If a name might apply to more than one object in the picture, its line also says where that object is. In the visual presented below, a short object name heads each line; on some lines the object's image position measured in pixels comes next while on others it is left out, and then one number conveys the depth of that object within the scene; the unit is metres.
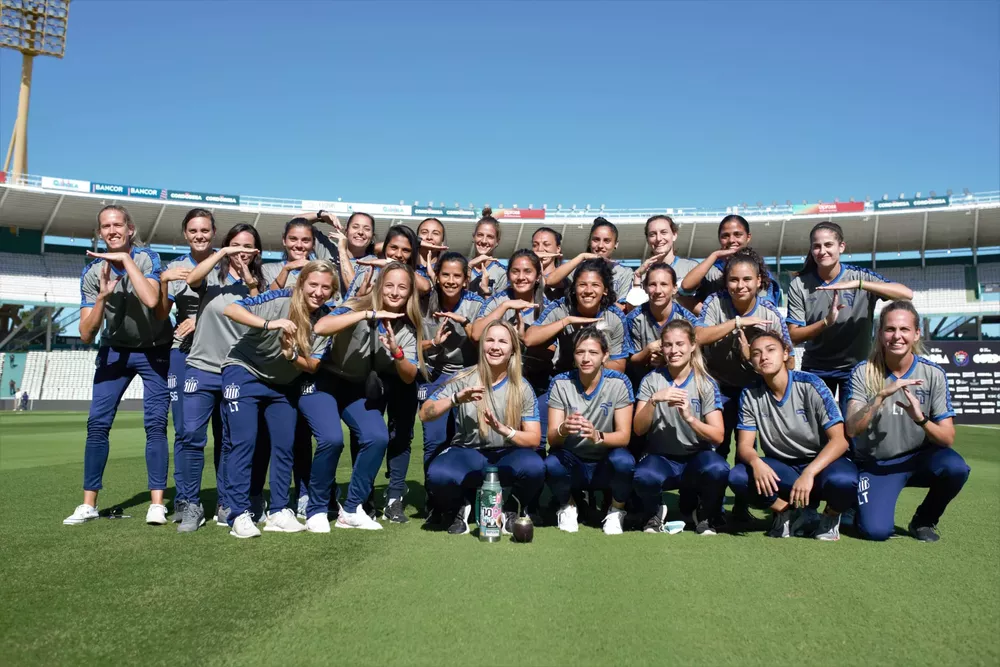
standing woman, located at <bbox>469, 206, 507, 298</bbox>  5.92
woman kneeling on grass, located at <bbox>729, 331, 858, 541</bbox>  4.09
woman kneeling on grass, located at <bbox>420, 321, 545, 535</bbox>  4.22
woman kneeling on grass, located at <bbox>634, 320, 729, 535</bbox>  4.21
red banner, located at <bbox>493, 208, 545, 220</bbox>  36.25
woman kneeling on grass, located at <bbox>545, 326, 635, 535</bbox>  4.32
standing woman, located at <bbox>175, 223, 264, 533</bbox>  4.37
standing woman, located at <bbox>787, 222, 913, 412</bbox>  4.86
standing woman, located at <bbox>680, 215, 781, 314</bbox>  5.36
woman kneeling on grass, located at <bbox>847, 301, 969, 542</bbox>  4.07
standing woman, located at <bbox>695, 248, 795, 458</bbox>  4.60
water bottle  3.90
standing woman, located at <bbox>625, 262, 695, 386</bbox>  4.77
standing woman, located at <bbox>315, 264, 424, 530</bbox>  4.35
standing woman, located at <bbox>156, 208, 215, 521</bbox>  4.54
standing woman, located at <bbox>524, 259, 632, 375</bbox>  4.78
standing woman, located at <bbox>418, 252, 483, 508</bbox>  4.89
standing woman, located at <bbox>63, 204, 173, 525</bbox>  4.33
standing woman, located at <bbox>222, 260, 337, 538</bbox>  4.17
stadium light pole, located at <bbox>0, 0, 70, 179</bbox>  33.94
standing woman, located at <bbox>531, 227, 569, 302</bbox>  5.66
